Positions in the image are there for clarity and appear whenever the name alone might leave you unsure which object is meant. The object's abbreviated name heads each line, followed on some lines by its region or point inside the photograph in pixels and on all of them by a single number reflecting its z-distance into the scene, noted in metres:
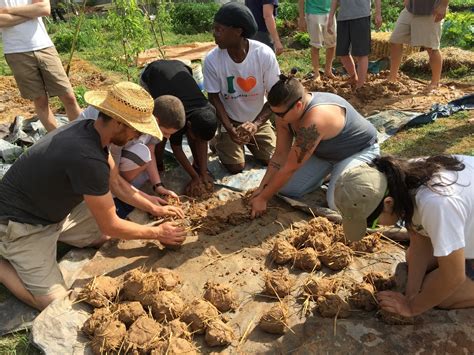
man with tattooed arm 3.44
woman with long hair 2.15
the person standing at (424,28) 6.20
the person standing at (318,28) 7.25
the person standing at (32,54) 4.63
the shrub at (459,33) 9.13
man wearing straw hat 2.74
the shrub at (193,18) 13.34
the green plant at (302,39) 10.31
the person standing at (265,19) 6.04
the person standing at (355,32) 6.51
